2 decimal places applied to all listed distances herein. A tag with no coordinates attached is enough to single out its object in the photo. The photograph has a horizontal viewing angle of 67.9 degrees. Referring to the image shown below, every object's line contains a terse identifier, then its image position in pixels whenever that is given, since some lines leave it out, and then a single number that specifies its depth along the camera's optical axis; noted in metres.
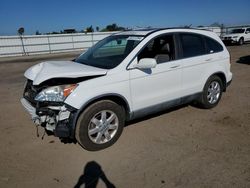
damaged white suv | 2.78
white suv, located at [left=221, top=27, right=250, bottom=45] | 18.20
